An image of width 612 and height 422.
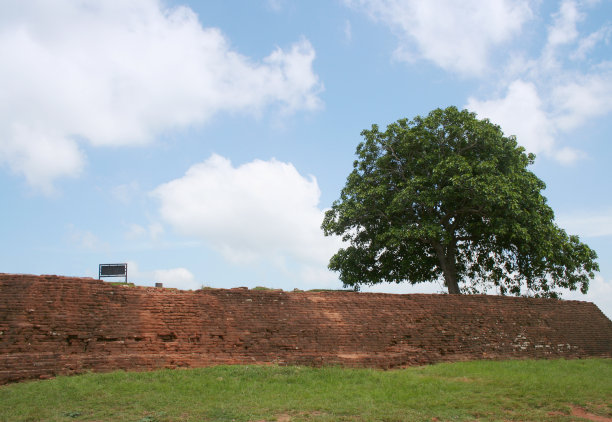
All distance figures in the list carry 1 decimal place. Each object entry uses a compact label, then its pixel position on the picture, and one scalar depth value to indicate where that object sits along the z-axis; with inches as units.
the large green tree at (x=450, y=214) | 692.7
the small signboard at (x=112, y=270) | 562.6
